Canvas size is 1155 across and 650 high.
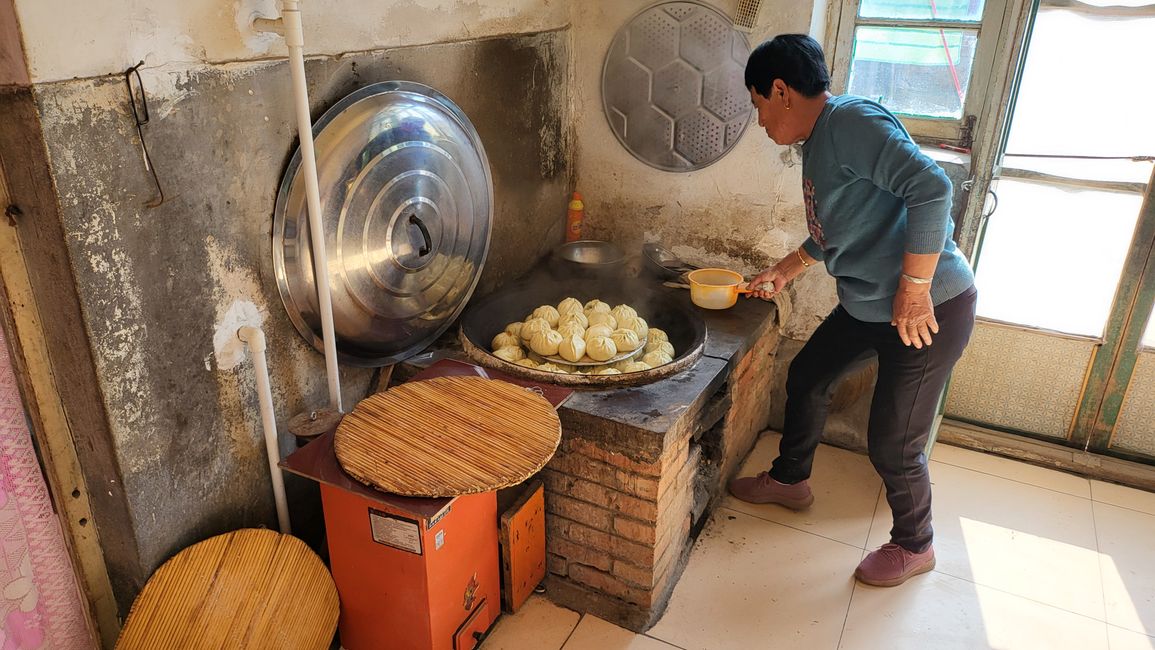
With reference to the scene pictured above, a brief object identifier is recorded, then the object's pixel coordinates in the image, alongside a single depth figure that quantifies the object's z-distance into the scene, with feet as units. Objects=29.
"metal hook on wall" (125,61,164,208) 6.23
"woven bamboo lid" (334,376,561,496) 6.93
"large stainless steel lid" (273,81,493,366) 8.02
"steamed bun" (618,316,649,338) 10.35
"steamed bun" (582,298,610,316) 10.68
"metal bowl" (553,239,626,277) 11.91
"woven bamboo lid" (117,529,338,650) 7.25
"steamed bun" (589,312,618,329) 10.40
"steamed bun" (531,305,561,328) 10.47
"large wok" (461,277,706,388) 9.12
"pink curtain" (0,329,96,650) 6.54
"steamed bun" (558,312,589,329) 10.32
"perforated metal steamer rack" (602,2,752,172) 11.35
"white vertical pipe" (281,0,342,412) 6.84
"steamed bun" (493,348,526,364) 9.65
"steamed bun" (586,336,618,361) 9.63
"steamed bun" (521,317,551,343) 10.01
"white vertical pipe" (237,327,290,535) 7.56
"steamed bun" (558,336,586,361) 9.67
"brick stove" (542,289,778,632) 8.52
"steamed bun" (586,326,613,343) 9.94
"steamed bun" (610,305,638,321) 10.54
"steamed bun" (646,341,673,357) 10.04
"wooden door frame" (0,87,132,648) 5.95
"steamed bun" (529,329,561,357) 9.78
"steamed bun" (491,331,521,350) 10.00
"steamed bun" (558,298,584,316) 10.59
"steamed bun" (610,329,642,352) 9.89
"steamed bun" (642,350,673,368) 9.65
